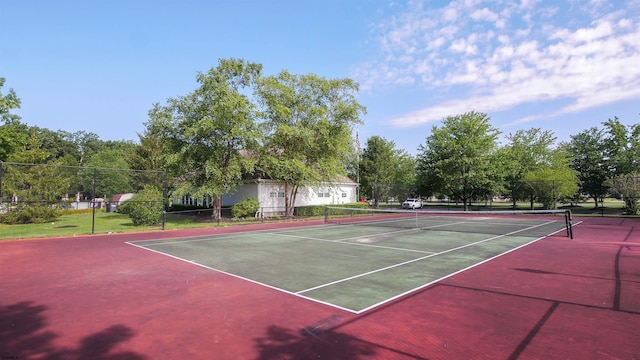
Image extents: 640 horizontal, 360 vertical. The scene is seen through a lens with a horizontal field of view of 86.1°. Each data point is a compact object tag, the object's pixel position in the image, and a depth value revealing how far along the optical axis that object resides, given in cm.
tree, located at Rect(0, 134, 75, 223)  2323
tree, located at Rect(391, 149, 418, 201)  5423
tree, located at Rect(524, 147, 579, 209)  3459
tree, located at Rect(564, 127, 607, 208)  4803
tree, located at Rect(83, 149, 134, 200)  5254
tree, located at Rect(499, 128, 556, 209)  3992
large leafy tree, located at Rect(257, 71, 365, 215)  2981
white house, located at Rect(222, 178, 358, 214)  3161
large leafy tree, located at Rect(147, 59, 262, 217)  2591
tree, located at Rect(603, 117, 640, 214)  4347
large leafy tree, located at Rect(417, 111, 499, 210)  3969
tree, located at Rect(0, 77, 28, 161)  3138
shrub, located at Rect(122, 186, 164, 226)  2230
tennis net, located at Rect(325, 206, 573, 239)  1942
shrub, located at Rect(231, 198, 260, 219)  2744
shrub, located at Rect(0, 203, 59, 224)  2272
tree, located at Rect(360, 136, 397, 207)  4916
